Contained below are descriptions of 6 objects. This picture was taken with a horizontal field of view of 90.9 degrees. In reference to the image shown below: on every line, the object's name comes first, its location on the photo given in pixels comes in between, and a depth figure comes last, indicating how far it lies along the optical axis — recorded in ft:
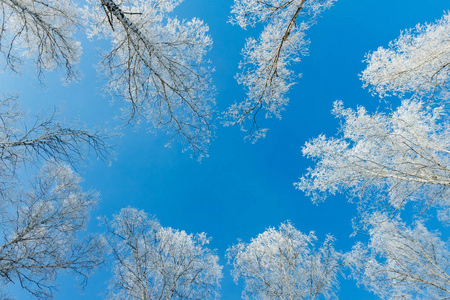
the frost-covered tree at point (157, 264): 22.44
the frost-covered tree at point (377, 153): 20.29
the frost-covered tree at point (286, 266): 23.18
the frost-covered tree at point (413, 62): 16.19
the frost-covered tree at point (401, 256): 22.85
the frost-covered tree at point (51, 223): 18.37
